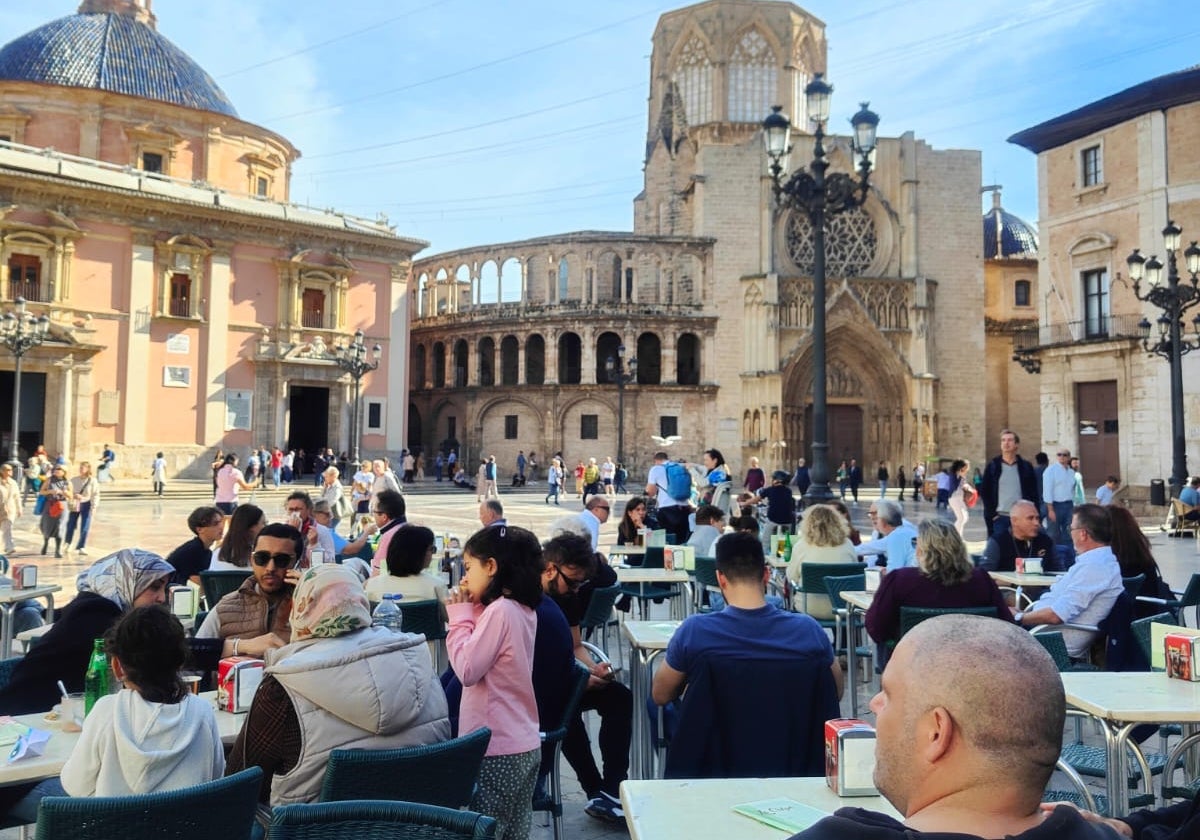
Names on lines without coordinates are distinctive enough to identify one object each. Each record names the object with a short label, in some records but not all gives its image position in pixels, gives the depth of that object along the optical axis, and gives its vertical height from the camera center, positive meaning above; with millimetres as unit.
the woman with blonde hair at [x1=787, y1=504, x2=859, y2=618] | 7316 -696
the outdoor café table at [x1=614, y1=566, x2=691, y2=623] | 7410 -986
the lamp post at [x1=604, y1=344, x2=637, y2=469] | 33969 +3107
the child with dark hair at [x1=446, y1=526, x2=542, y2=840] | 3426 -797
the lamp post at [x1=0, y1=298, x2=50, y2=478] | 22000 +2936
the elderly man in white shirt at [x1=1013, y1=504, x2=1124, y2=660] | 5391 -829
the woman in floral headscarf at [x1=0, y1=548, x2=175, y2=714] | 3770 -818
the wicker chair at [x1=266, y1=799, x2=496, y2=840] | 2086 -846
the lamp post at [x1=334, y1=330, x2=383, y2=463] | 26641 +2836
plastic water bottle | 4008 -723
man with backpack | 11062 -522
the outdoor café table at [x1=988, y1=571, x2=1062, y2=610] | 6941 -943
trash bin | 21688 -809
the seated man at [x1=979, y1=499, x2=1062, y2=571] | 7625 -783
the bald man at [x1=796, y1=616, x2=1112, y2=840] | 1473 -474
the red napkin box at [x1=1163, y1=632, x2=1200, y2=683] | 3893 -848
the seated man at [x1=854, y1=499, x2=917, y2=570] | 7406 -675
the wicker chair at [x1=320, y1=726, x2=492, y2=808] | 2564 -927
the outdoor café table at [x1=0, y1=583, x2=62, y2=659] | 6195 -1074
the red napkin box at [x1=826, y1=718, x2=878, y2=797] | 2570 -855
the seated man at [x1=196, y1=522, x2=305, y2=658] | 4465 -727
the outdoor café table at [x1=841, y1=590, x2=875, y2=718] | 6005 -1137
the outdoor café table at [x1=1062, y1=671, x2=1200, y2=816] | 3381 -956
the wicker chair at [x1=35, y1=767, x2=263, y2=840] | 2123 -873
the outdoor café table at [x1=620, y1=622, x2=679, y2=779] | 4629 -1140
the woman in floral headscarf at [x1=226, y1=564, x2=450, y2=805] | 2805 -764
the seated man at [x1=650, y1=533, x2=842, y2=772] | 3432 -676
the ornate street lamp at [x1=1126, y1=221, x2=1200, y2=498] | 17688 +3092
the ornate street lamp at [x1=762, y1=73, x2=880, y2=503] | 11938 +3716
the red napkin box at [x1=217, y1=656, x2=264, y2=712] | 3598 -910
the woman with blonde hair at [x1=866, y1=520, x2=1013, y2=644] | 4992 -708
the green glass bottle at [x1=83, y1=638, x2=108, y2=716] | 3355 -832
